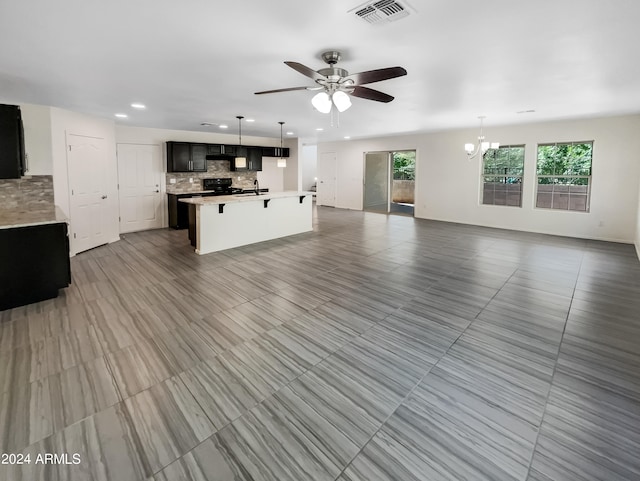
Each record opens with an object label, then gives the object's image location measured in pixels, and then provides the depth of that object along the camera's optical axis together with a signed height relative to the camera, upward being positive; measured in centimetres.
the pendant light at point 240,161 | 741 +102
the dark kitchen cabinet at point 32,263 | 344 -68
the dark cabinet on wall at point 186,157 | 809 +115
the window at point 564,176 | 714 +65
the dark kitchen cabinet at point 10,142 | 383 +71
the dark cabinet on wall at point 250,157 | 936 +134
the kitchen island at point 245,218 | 578 -32
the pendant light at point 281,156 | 806 +145
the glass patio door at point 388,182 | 1098 +80
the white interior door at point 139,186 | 764 +38
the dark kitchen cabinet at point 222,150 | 879 +145
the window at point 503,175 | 804 +73
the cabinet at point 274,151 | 995 +159
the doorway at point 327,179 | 1216 +92
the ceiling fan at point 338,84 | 286 +113
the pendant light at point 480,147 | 752 +137
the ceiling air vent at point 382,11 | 215 +132
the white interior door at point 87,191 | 569 +19
